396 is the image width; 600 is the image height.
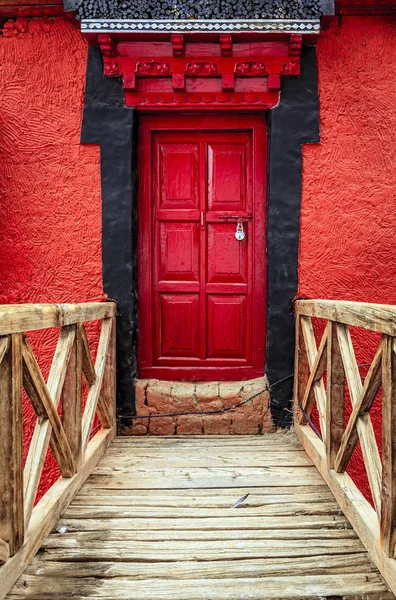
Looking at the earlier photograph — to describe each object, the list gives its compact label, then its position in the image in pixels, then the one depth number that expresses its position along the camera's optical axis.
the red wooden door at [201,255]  4.02
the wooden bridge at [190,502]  1.84
